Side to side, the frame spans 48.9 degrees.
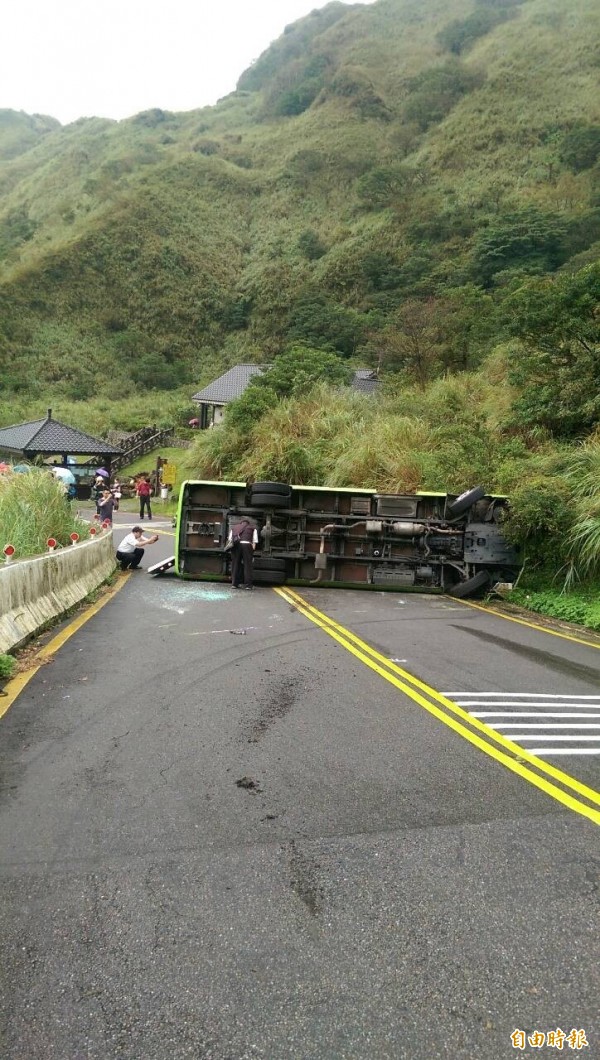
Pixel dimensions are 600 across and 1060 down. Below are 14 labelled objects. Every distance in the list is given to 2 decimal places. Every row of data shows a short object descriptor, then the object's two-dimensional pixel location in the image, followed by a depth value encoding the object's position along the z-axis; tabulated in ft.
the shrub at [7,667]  21.12
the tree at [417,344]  104.73
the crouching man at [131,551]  53.11
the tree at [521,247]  177.68
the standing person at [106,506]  69.67
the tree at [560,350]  56.34
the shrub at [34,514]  36.24
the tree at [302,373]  103.04
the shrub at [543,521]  42.42
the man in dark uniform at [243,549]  44.52
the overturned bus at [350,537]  45.52
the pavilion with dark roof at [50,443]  110.73
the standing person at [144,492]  98.58
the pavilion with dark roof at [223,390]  169.58
